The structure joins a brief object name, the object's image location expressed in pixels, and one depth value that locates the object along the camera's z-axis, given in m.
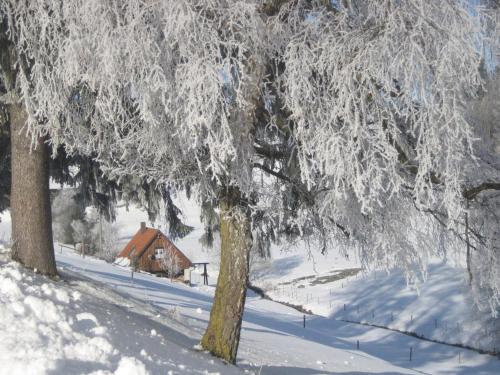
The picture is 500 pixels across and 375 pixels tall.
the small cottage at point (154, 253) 47.25
